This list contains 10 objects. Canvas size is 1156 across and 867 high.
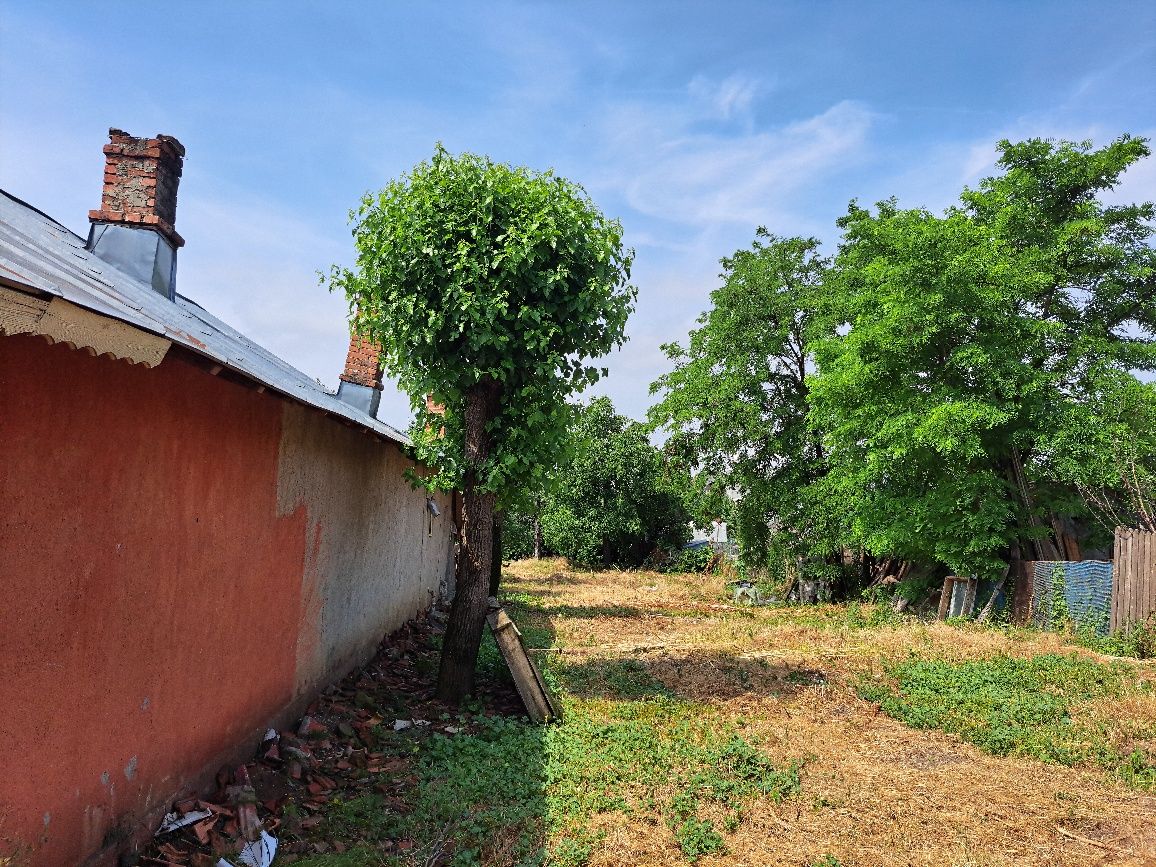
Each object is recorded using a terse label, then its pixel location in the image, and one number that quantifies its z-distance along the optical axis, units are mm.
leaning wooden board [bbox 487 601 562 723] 7758
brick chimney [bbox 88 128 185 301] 6961
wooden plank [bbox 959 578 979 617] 15461
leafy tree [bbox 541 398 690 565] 31328
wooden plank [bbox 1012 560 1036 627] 14414
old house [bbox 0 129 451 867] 3357
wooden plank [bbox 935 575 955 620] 15773
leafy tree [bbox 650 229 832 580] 20859
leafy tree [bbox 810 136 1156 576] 14756
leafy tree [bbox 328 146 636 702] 7918
